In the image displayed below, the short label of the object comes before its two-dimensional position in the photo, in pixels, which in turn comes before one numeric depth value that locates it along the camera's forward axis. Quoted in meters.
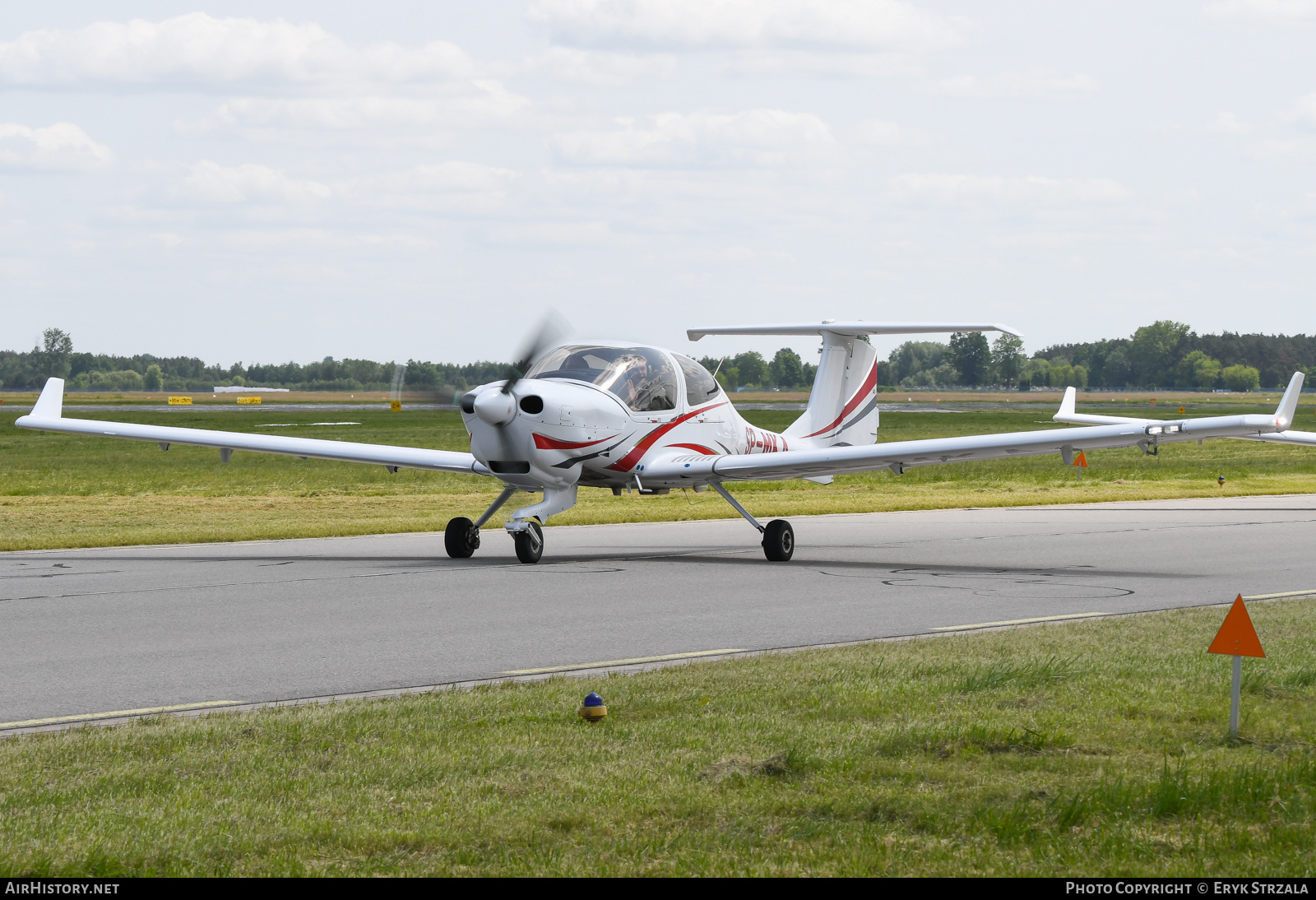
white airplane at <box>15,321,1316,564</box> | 34.28
